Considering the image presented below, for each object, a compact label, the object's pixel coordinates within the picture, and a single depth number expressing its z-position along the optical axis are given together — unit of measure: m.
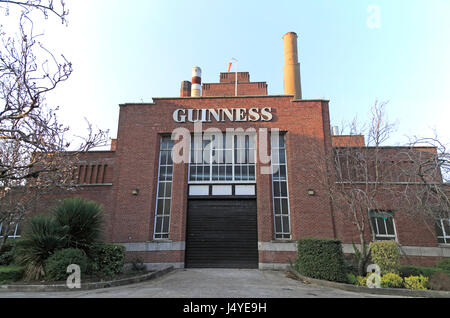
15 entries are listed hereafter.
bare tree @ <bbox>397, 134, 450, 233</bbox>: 8.09
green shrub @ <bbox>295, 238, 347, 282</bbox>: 9.66
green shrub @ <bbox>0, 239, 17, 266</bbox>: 11.69
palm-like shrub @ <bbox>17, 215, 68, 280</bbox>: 9.14
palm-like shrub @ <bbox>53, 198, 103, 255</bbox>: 10.33
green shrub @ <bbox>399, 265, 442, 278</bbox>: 10.18
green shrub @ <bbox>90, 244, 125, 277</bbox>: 10.25
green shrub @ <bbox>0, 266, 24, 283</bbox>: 8.77
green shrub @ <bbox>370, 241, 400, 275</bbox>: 9.62
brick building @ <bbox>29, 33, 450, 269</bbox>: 13.57
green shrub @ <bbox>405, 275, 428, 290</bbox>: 8.82
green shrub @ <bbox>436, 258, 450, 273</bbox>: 10.96
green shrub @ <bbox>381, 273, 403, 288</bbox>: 8.91
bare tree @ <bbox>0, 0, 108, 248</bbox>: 5.81
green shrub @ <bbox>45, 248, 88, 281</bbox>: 8.79
